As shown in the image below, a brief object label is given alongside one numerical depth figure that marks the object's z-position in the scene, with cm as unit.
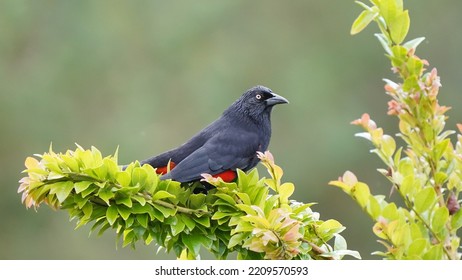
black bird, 715
